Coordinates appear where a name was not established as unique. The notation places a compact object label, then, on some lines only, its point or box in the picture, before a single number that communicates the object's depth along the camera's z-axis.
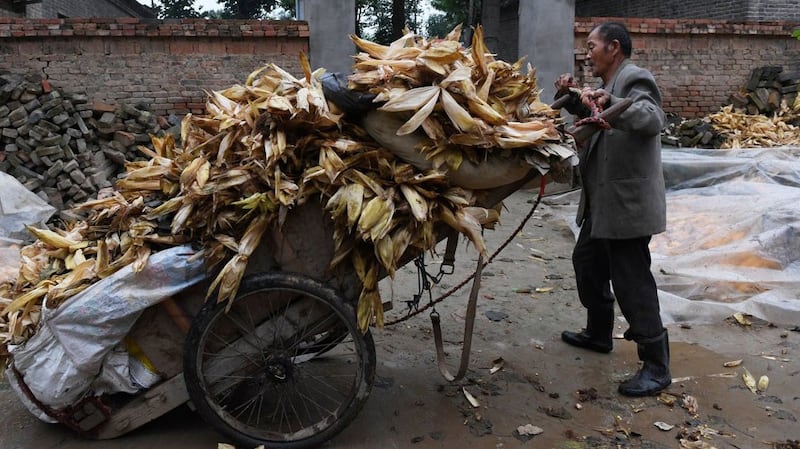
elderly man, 3.33
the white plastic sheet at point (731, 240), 4.64
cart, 2.78
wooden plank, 2.87
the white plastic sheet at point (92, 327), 2.68
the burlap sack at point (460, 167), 2.70
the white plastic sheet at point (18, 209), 5.94
